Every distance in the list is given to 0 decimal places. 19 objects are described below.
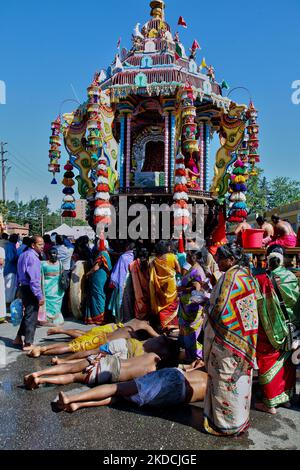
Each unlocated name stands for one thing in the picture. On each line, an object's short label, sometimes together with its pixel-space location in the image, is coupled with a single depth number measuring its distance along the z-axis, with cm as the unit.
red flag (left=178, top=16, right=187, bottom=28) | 1255
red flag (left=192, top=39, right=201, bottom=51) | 1263
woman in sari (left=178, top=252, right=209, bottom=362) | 443
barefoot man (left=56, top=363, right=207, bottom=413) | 333
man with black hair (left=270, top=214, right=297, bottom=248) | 658
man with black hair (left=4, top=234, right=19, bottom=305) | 803
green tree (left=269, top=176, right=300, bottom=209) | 4469
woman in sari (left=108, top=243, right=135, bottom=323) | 644
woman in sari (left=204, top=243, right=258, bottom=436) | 292
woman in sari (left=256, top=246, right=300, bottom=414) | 344
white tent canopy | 2371
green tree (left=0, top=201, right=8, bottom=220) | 2703
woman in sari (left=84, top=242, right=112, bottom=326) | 666
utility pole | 3273
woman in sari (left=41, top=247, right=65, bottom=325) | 678
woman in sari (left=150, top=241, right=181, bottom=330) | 588
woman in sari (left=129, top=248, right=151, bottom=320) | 623
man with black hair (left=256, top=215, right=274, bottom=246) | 729
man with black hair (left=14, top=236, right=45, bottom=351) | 518
